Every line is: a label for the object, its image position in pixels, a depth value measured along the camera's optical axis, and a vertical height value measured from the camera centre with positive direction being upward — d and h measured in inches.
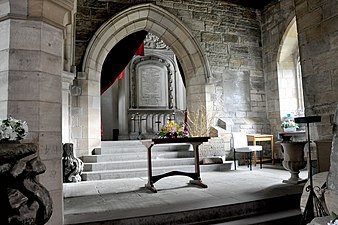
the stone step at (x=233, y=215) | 94.7 -29.6
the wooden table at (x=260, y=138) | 234.9 -2.4
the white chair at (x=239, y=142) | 209.0 -4.8
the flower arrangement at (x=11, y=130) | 67.3 +2.9
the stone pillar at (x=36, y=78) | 82.2 +19.4
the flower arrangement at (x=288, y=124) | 229.2 +8.7
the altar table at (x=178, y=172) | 142.8 -11.3
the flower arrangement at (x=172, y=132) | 153.8 +3.2
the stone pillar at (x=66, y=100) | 180.5 +26.6
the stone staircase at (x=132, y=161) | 184.1 -16.2
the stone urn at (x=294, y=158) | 150.2 -13.1
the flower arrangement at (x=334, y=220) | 54.5 -17.8
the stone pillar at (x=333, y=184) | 69.9 -13.2
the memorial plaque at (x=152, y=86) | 346.9 +66.8
